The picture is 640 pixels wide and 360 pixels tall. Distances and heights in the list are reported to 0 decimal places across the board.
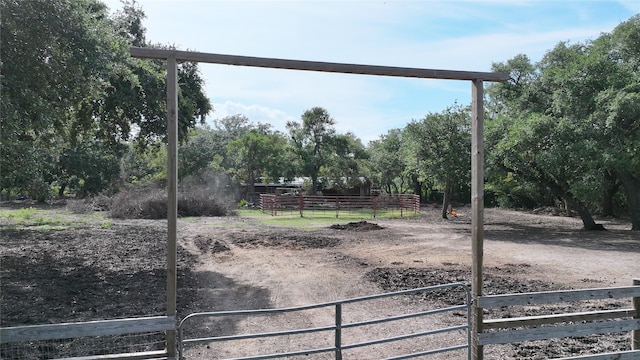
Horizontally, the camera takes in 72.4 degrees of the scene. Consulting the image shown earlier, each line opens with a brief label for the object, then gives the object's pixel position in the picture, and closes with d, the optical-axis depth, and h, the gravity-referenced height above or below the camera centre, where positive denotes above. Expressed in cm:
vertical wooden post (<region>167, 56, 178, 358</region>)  312 -3
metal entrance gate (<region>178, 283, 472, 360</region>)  335 -139
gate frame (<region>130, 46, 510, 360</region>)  312 +55
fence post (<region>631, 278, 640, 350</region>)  425 -150
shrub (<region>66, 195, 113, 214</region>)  2632 -152
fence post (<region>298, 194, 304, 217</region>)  2631 -131
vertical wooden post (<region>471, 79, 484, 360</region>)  375 -24
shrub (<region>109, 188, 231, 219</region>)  2314 -135
